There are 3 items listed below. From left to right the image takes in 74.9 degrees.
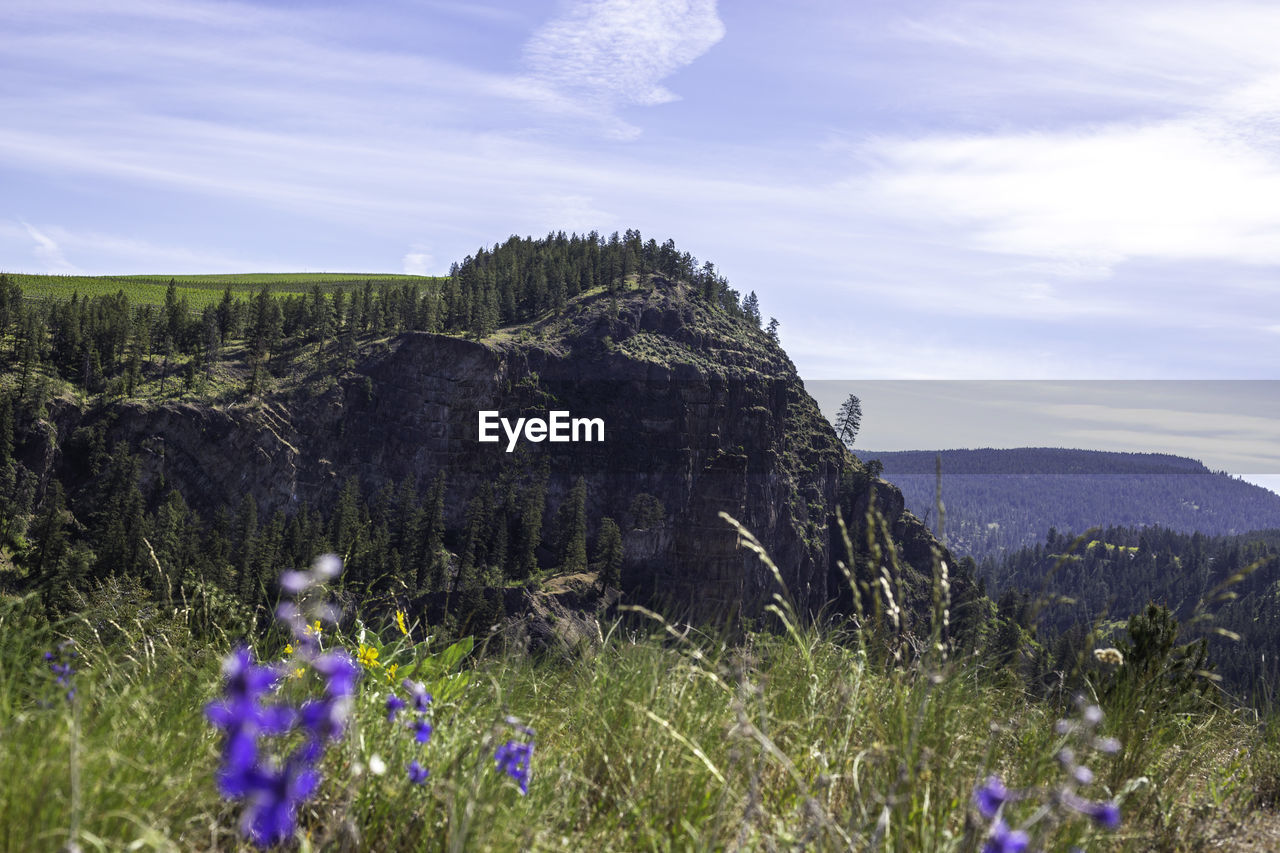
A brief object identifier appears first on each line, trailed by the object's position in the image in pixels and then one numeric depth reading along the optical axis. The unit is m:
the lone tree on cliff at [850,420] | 178.62
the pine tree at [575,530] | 123.00
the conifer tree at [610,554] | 120.12
